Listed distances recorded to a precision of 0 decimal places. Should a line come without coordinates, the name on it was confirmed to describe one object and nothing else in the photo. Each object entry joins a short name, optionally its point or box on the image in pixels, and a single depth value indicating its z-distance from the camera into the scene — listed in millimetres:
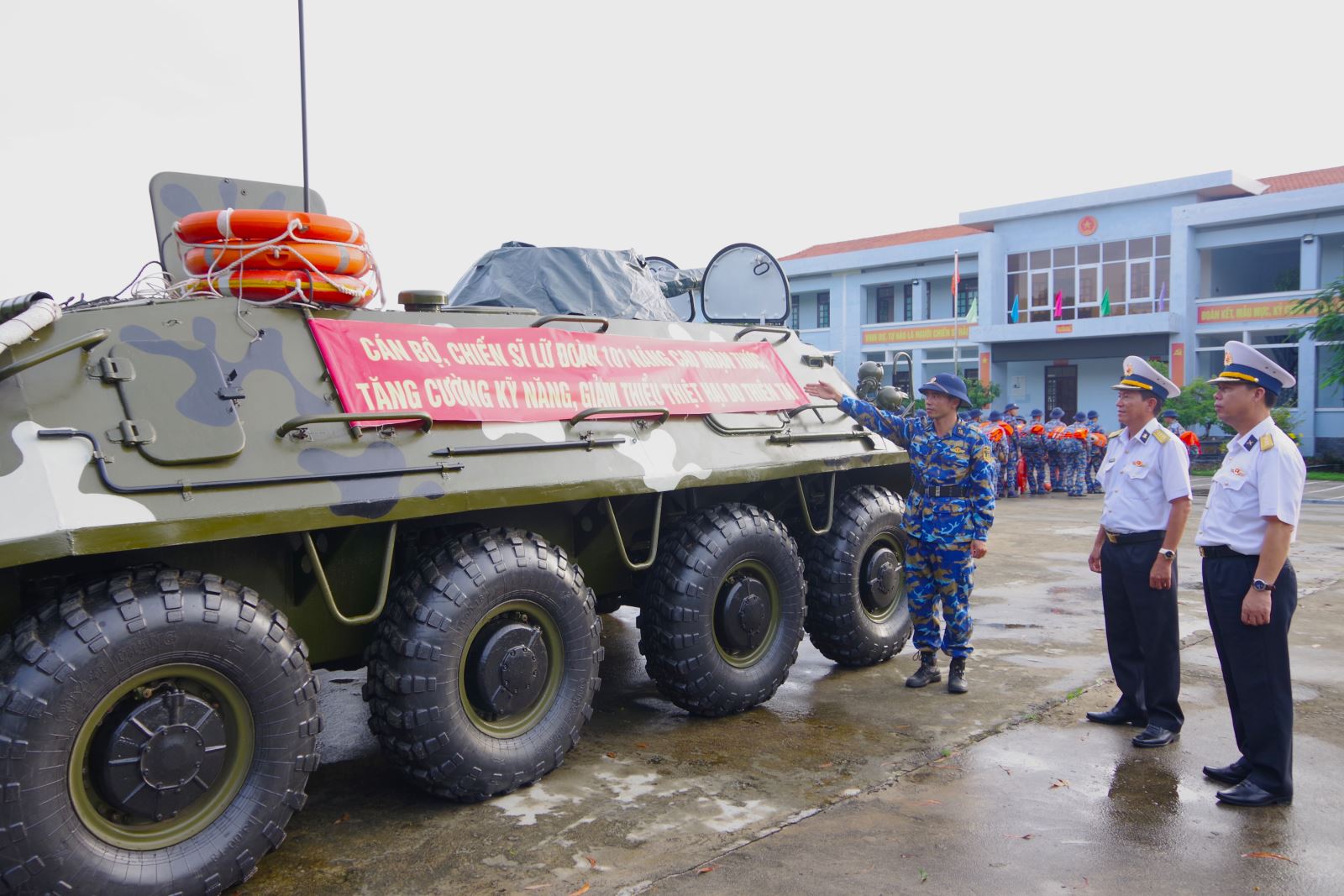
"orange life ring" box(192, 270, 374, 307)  3965
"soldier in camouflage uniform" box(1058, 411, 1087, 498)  17625
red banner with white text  4016
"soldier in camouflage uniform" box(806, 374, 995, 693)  5520
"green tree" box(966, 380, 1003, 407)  28219
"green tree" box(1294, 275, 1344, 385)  21359
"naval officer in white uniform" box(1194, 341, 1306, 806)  3992
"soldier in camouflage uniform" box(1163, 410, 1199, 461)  16242
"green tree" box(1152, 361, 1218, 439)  22766
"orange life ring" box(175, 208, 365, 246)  4020
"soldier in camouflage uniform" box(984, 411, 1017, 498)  16562
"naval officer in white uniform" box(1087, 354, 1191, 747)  4797
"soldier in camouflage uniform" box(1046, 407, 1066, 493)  17750
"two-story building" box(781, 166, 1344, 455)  25656
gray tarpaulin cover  5648
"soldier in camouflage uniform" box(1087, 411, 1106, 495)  18734
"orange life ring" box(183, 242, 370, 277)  4027
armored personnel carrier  3051
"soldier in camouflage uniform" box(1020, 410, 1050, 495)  17891
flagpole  26759
